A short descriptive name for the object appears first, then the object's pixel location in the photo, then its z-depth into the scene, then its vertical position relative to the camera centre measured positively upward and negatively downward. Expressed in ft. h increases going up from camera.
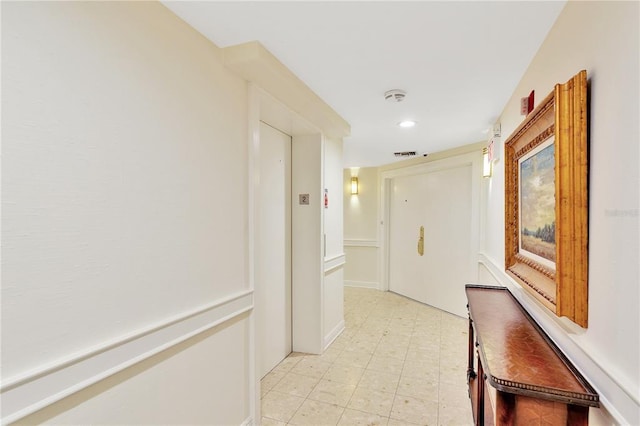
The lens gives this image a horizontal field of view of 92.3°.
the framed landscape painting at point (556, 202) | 3.30 +0.11
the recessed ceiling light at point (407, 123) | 9.36 +2.70
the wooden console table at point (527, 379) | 3.13 -1.83
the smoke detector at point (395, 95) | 7.04 +2.69
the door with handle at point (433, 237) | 13.03 -1.31
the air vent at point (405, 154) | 13.94 +2.62
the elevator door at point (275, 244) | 8.54 -1.01
